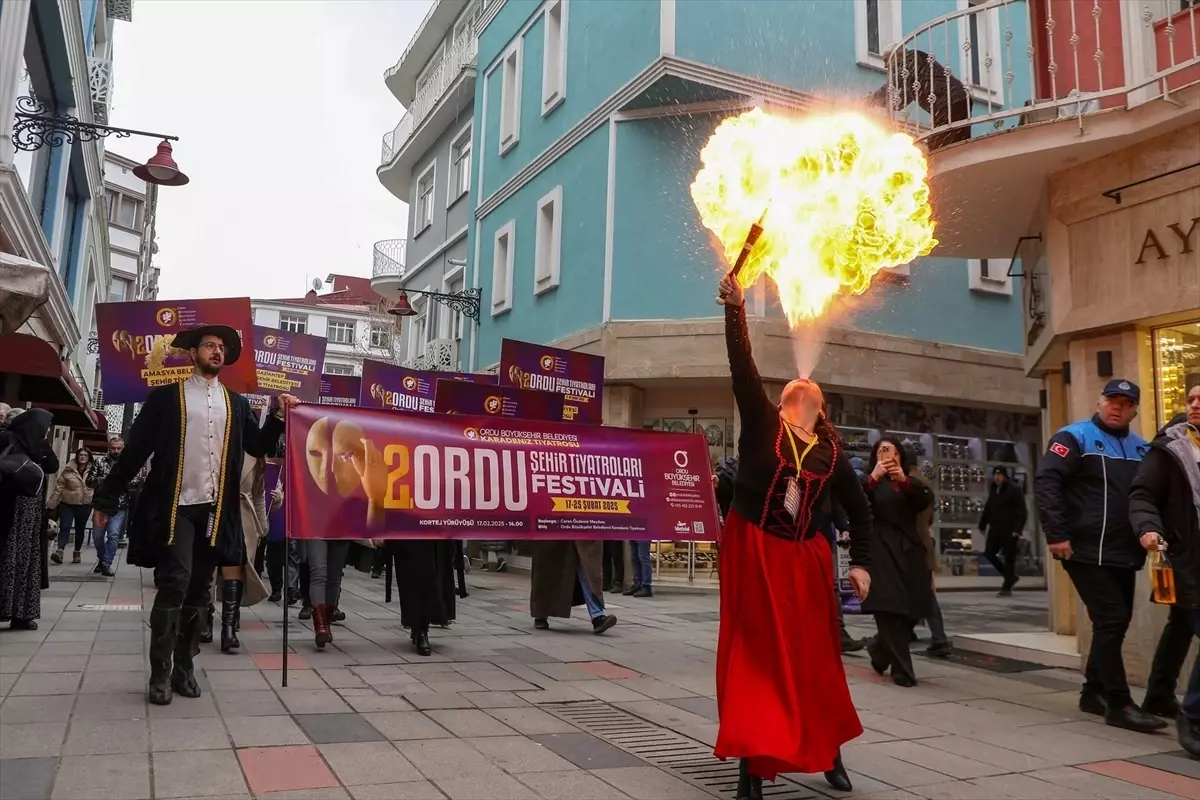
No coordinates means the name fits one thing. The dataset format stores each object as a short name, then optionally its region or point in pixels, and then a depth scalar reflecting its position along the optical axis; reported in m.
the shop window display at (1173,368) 7.25
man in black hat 5.28
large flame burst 6.27
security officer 5.79
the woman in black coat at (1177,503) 5.25
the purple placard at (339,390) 13.51
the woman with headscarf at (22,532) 7.53
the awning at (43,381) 10.40
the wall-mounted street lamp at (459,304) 21.94
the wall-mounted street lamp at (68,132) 10.85
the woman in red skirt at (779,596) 3.85
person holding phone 6.94
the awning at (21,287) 4.61
